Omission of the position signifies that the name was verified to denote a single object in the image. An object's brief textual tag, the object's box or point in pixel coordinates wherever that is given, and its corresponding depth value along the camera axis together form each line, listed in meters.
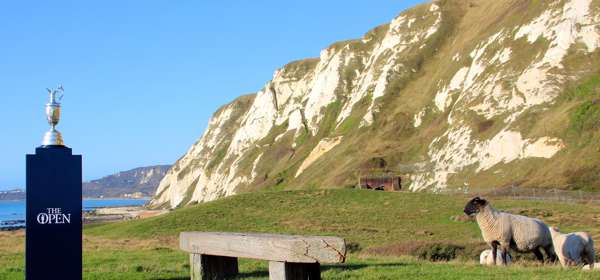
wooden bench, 12.28
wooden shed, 77.50
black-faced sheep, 19.52
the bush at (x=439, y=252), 24.38
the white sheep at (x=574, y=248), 18.39
